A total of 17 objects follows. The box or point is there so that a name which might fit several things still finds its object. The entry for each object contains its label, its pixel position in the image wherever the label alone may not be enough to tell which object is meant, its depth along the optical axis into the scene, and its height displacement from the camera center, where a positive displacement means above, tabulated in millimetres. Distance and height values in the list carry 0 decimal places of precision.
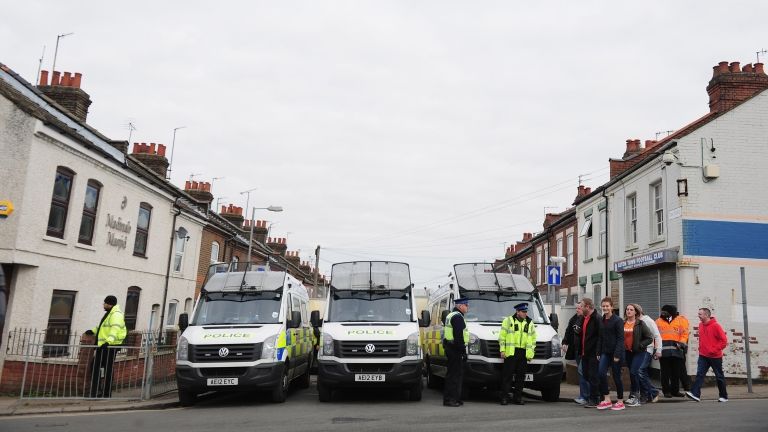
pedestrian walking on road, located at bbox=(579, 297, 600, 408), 11203 -414
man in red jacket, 12016 -272
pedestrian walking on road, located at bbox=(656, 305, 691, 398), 12508 -315
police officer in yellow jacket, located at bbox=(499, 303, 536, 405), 11453 -400
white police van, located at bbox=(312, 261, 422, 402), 11312 -444
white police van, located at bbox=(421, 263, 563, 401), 11930 -65
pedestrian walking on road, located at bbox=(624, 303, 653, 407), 11469 -298
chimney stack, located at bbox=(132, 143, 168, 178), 23375 +5694
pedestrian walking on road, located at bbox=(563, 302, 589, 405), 11766 -353
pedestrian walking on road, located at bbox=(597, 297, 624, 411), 10852 -364
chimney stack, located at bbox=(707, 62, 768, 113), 17755 +7509
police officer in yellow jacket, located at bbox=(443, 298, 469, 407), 11234 -615
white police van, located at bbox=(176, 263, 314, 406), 11109 -530
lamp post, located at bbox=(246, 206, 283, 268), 26266 +4452
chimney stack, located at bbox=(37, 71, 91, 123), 17781 +6105
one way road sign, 16547 +1410
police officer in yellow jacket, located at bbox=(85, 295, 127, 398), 11867 -967
